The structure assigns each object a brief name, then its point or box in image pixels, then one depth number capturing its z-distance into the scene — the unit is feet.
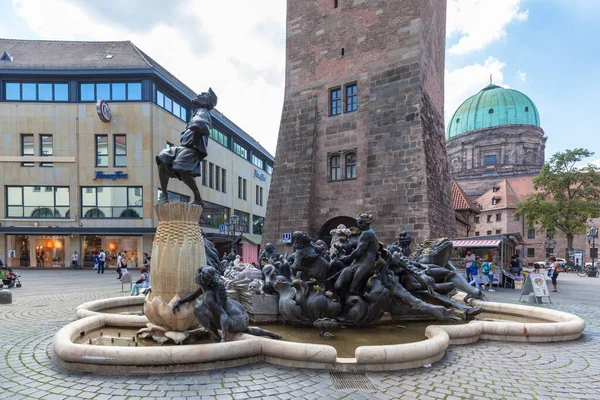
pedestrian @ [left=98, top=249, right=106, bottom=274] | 83.76
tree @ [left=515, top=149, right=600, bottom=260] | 124.98
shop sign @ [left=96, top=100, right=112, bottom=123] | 94.73
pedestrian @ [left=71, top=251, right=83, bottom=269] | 97.04
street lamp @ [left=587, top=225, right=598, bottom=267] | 117.70
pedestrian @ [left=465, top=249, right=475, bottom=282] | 53.74
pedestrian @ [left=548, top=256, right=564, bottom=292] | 56.49
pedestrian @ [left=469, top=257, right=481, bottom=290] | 52.18
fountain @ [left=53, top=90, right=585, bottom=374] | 14.96
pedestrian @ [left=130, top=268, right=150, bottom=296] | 38.01
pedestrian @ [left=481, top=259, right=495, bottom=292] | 57.56
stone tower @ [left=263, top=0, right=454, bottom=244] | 61.26
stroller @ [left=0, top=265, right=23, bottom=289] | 51.03
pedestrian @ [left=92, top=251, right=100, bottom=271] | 92.48
